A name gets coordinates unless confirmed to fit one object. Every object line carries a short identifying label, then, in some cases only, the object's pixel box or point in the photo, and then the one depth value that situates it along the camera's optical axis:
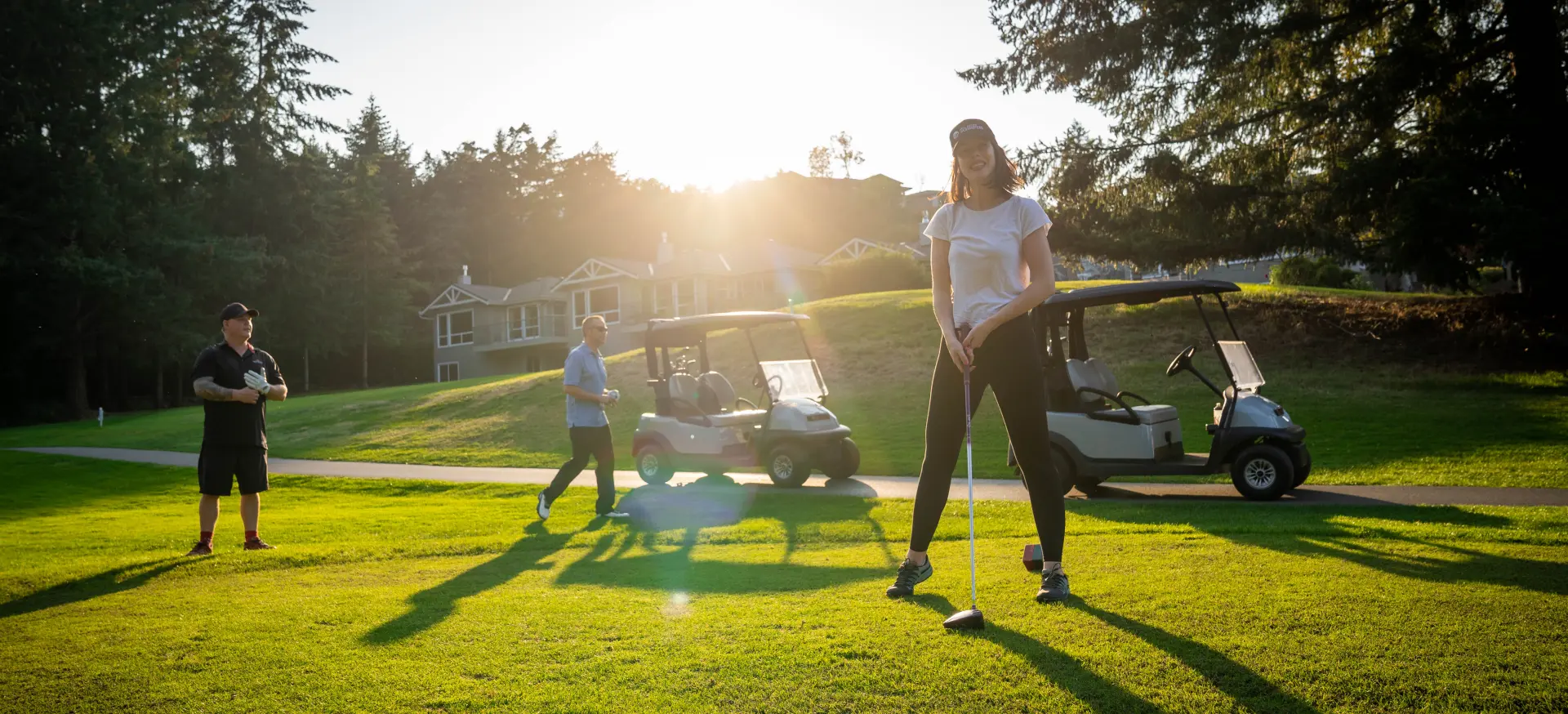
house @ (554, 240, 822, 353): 50.81
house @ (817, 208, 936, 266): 51.72
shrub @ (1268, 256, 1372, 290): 34.41
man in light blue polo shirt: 9.73
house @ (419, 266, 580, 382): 56.00
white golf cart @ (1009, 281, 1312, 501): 10.25
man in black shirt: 7.68
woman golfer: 4.55
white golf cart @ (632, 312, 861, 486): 12.55
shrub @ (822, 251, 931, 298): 39.47
